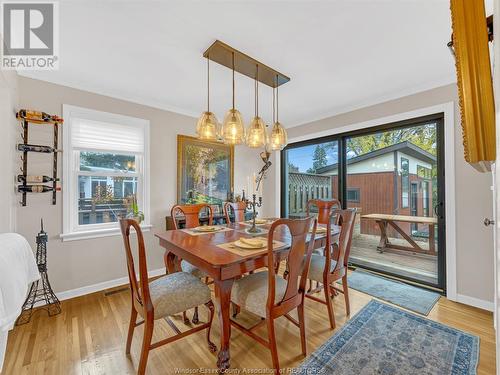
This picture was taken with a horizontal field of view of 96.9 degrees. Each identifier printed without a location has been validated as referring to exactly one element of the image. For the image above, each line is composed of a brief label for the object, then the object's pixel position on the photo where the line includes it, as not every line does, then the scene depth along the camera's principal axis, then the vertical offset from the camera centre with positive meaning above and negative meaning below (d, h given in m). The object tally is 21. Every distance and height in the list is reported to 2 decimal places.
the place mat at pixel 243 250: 1.61 -0.44
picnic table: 2.82 -0.53
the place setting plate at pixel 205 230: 2.29 -0.41
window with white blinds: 2.62 +0.30
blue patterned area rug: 1.56 -1.25
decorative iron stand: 2.22 -1.03
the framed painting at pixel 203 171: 3.47 +0.36
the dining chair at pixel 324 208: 3.13 -0.24
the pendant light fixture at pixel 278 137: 2.52 +0.63
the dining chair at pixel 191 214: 2.61 -0.26
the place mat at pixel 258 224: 2.83 -0.40
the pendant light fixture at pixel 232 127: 2.20 +0.65
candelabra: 2.27 -0.40
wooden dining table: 1.46 -0.48
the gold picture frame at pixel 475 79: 0.72 +0.36
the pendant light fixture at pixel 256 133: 2.38 +0.63
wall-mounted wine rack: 2.23 +0.47
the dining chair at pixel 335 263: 2.01 -0.72
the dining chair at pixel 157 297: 1.43 -0.73
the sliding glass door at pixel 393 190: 2.77 +0.01
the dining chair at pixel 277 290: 1.46 -0.74
